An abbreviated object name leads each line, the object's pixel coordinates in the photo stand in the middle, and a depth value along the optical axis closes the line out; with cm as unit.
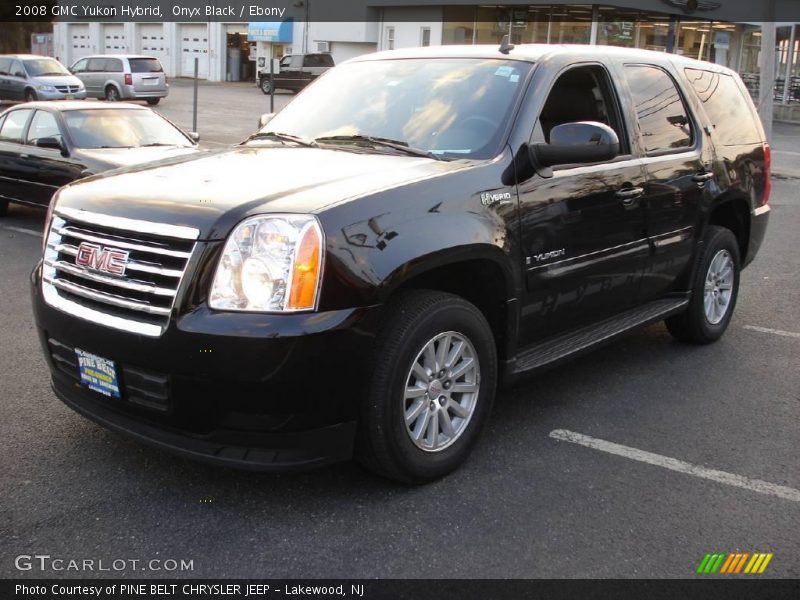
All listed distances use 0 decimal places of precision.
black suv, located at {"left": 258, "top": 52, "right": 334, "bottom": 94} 3678
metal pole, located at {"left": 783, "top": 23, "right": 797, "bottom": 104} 3319
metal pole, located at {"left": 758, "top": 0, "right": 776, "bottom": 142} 1662
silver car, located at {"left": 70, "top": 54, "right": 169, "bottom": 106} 2916
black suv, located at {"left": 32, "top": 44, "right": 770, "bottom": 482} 319
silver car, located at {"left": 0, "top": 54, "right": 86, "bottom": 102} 2623
